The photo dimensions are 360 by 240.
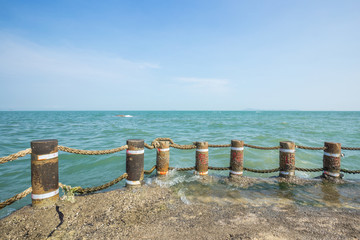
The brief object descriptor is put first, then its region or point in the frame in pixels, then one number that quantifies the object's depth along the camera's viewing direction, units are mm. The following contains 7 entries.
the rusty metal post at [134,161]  4684
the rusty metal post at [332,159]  5555
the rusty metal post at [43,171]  3531
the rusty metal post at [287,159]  5530
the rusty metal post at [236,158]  5602
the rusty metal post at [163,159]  5462
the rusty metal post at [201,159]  5602
